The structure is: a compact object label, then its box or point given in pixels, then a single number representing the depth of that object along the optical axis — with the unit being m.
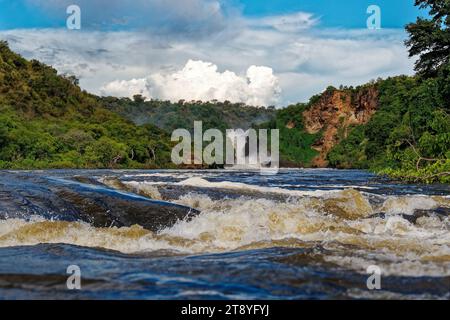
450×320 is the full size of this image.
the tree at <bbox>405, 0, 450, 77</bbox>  32.62
